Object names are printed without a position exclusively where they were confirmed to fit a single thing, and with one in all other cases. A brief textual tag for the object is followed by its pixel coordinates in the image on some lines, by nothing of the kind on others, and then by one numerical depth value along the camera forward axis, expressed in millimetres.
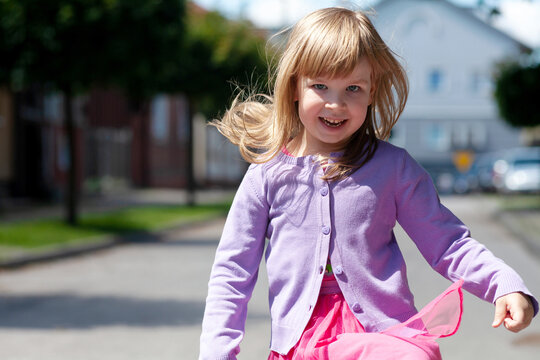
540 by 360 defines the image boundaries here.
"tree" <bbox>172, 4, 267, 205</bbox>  25000
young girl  2307
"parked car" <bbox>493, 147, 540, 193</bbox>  31812
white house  57688
